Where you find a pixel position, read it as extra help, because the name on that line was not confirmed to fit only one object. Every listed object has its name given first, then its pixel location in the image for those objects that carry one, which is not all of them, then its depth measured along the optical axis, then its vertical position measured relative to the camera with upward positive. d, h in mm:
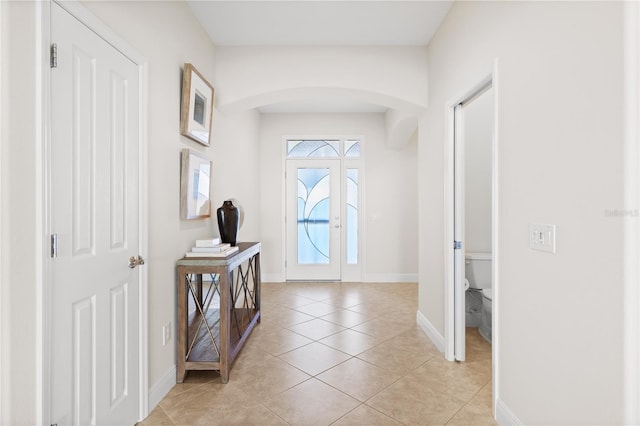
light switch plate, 1398 -103
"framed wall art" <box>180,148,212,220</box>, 2326 +213
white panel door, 1293 -73
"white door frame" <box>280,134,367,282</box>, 5227 +233
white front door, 5254 -94
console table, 2227 -733
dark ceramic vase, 2771 -77
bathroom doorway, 2531 +10
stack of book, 2357 -268
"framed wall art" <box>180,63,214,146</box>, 2338 +822
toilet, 3085 -692
